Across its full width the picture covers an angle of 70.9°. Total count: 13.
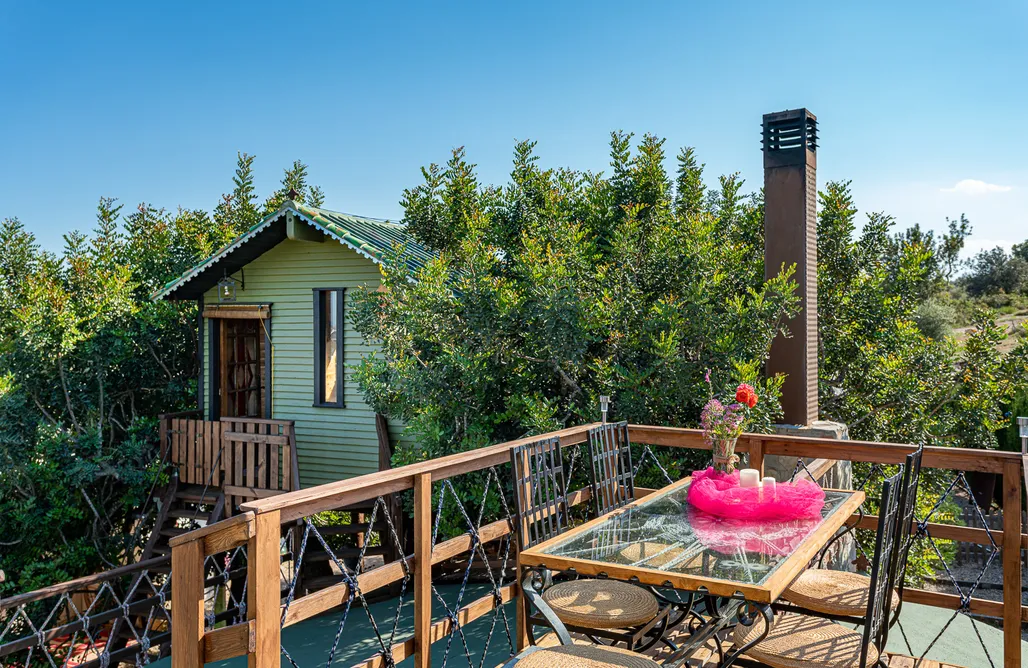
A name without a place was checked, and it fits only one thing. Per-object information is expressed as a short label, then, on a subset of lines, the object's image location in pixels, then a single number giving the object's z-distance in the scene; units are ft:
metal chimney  21.86
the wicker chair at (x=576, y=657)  7.29
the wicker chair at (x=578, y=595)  9.59
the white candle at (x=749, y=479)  10.69
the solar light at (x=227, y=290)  37.22
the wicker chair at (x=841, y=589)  9.26
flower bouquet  11.15
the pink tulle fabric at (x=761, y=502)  10.06
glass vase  11.35
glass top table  7.71
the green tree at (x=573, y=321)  21.06
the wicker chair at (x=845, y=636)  7.72
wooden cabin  34.04
